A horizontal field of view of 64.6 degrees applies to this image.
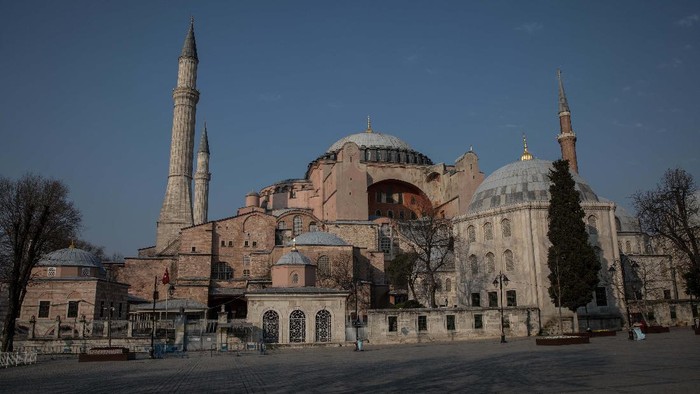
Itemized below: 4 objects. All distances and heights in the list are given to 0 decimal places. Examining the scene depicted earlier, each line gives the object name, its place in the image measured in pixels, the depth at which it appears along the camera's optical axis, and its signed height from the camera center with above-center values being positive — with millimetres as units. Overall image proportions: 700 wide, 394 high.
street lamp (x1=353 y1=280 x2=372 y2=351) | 20672 -1297
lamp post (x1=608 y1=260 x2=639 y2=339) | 26734 +410
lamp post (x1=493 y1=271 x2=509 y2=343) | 22750 +1188
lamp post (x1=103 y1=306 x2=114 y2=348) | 22719 -1109
